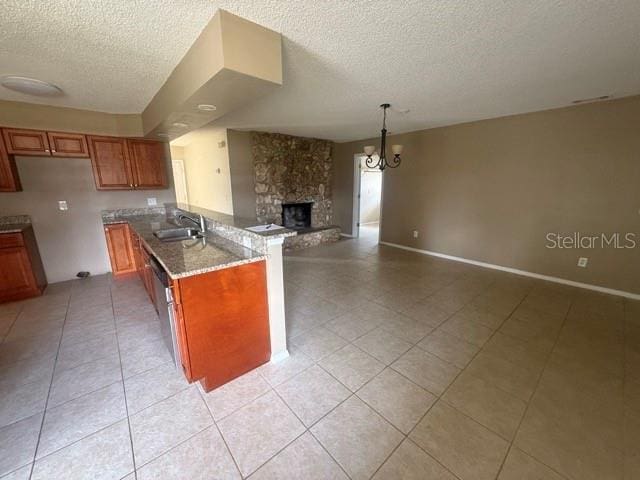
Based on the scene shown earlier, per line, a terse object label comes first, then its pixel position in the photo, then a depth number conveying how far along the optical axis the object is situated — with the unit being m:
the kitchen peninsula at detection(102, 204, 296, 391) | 1.58
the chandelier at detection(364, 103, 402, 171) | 3.15
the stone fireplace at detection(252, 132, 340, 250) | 5.00
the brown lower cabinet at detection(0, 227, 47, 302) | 2.83
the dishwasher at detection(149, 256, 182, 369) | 1.67
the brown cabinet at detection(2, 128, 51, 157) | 2.90
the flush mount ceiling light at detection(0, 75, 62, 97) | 2.22
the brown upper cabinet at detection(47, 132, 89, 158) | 3.14
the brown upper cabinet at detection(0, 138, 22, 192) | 2.90
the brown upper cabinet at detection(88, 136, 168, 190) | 3.45
